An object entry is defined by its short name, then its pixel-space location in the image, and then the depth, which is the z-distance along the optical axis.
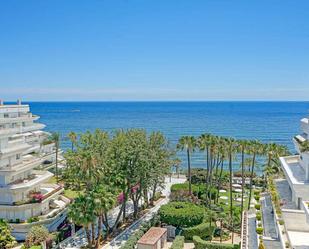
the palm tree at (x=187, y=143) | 42.48
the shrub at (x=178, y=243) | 27.90
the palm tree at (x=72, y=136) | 51.89
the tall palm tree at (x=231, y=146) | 38.80
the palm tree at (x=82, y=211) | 26.17
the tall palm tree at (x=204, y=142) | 40.41
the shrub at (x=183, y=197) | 39.61
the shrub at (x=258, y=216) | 26.31
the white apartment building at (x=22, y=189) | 33.15
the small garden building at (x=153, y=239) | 27.38
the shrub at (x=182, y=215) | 32.56
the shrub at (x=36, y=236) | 28.95
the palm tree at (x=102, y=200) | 26.60
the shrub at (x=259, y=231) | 23.58
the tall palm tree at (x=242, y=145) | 37.90
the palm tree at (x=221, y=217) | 33.10
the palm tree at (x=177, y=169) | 56.85
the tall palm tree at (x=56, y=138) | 55.10
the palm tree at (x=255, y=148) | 37.28
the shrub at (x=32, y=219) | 32.96
